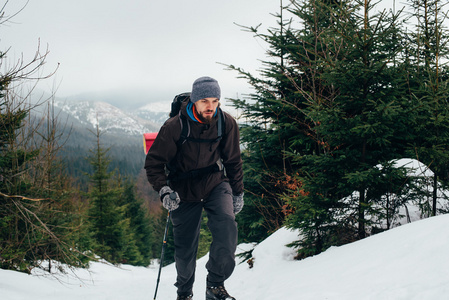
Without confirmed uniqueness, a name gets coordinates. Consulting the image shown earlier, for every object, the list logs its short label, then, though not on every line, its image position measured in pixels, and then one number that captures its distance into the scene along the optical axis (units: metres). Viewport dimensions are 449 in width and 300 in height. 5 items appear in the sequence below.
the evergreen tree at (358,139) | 4.53
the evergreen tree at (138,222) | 31.95
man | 3.37
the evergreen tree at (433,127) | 4.54
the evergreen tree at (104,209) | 21.84
